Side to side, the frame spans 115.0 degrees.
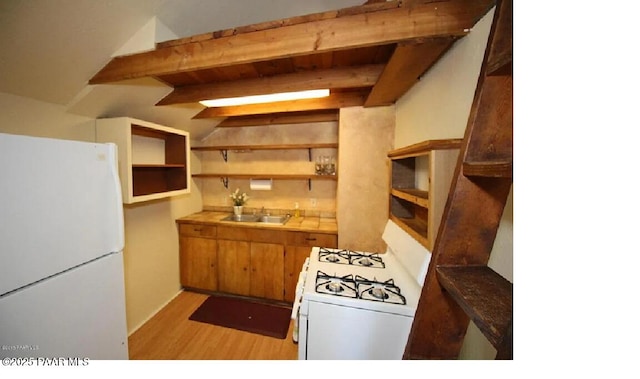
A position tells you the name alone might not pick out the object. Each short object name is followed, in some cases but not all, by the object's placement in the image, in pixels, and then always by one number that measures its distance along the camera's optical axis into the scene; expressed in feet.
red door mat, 6.54
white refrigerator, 2.53
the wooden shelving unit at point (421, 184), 3.04
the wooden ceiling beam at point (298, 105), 6.81
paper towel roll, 8.98
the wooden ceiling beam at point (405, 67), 3.49
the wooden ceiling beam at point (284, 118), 8.30
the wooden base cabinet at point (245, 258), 7.38
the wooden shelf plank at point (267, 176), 7.93
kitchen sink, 8.79
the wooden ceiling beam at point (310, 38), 3.08
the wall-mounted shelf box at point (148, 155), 5.38
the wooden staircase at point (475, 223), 1.70
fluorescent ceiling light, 5.63
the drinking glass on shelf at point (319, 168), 8.37
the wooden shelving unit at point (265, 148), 7.97
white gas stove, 3.28
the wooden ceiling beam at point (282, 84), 5.33
